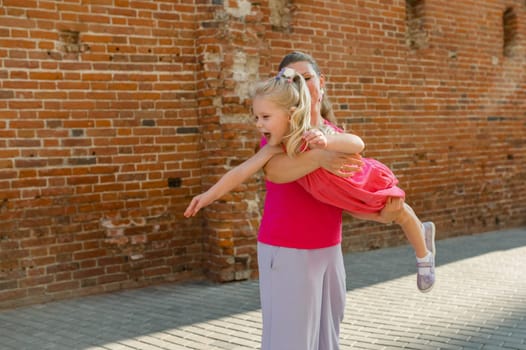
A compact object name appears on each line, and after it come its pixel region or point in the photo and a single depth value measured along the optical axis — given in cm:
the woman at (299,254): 253
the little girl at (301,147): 249
